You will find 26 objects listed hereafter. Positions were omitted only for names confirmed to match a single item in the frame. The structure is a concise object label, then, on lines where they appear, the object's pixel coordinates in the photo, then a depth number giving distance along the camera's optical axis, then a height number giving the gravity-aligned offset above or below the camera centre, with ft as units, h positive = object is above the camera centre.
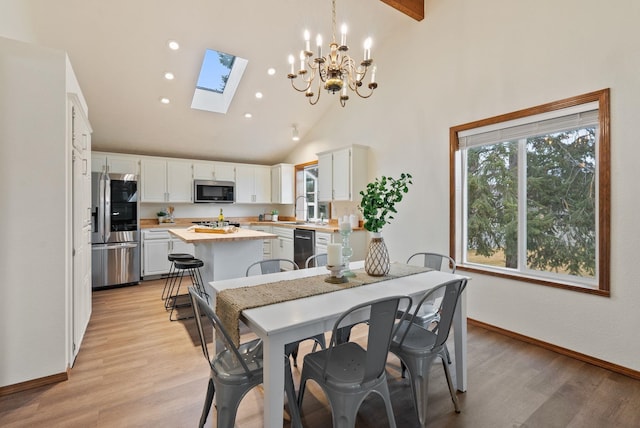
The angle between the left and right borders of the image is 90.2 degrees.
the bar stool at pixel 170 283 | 12.31 -3.62
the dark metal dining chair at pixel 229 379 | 4.98 -2.67
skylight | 15.37 +6.76
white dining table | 4.42 -1.55
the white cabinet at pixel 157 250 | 17.13 -1.98
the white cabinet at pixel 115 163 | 16.69 +2.74
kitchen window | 20.39 +1.56
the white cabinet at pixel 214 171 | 19.77 +2.74
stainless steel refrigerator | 14.99 -0.81
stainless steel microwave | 19.65 +1.44
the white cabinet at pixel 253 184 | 21.44 +2.07
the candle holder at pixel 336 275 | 6.69 -1.34
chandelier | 7.34 +3.57
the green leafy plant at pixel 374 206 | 7.01 +0.18
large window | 8.68 +0.64
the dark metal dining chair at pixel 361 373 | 4.78 -2.61
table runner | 5.18 -1.47
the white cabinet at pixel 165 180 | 18.13 +1.99
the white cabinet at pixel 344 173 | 15.67 +2.10
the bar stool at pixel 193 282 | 11.43 -2.83
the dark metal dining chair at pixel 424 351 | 5.91 -2.62
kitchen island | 11.22 -1.43
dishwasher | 16.87 -1.69
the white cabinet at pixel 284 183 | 21.69 +2.12
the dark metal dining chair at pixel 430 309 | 7.86 -2.49
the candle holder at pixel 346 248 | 6.92 -0.78
